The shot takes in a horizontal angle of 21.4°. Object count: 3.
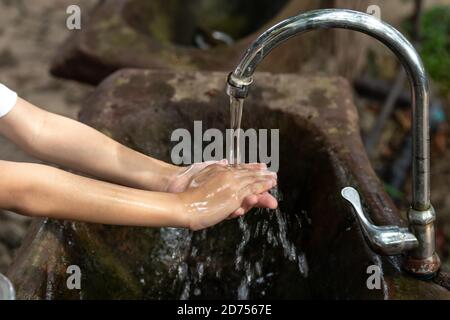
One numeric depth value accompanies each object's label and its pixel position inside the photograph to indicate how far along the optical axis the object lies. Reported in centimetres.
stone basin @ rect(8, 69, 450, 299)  149
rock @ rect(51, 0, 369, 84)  204
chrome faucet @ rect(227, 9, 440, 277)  131
